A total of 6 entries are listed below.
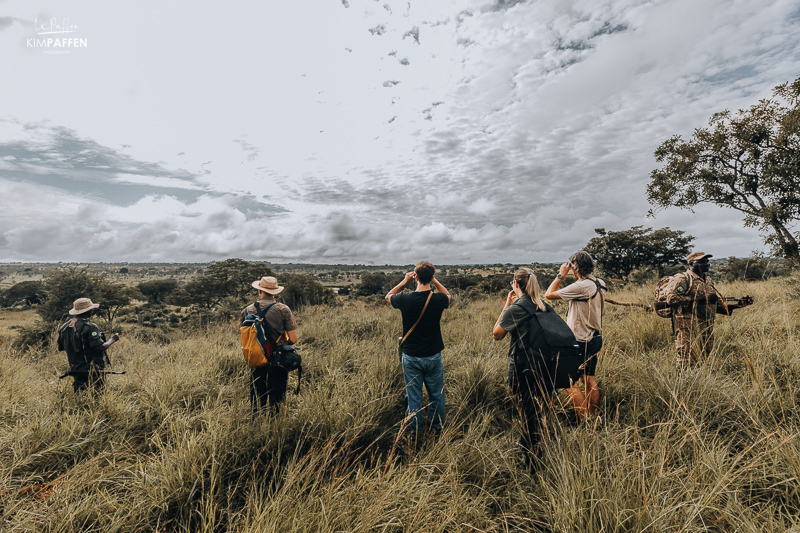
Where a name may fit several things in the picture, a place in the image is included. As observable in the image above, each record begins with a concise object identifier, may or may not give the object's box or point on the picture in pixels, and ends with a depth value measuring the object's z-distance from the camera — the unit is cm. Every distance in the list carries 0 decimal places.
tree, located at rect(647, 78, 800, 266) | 1150
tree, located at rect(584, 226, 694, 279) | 3055
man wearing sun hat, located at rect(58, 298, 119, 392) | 450
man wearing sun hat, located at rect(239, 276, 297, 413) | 421
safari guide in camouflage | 403
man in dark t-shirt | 374
